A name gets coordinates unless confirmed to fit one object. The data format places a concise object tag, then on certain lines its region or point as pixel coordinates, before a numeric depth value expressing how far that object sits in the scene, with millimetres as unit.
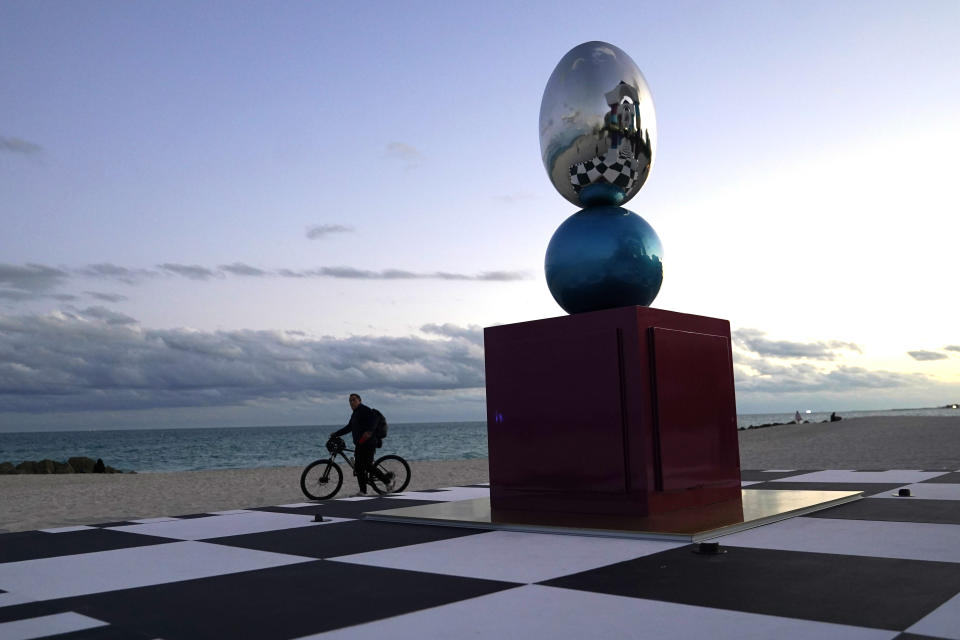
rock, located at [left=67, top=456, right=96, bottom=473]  36469
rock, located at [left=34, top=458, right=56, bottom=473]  35125
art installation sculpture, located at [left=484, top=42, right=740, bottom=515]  7219
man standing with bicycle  12375
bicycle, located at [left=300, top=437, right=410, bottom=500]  12477
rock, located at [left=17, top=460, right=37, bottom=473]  35038
